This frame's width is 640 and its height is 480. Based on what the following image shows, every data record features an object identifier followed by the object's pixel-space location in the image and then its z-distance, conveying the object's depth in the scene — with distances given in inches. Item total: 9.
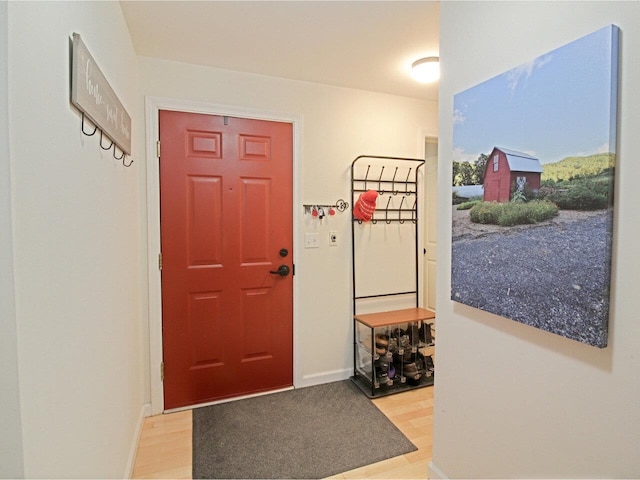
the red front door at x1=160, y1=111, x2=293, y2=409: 96.1
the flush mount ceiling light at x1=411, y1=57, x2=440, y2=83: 91.1
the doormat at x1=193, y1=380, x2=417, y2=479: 75.3
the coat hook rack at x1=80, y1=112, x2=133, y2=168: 45.8
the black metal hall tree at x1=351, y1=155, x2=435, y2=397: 108.3
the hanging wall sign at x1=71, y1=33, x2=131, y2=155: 40.9
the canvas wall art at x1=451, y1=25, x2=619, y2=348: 39.9
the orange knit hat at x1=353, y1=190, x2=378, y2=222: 111.3
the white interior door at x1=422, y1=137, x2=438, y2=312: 152.5
